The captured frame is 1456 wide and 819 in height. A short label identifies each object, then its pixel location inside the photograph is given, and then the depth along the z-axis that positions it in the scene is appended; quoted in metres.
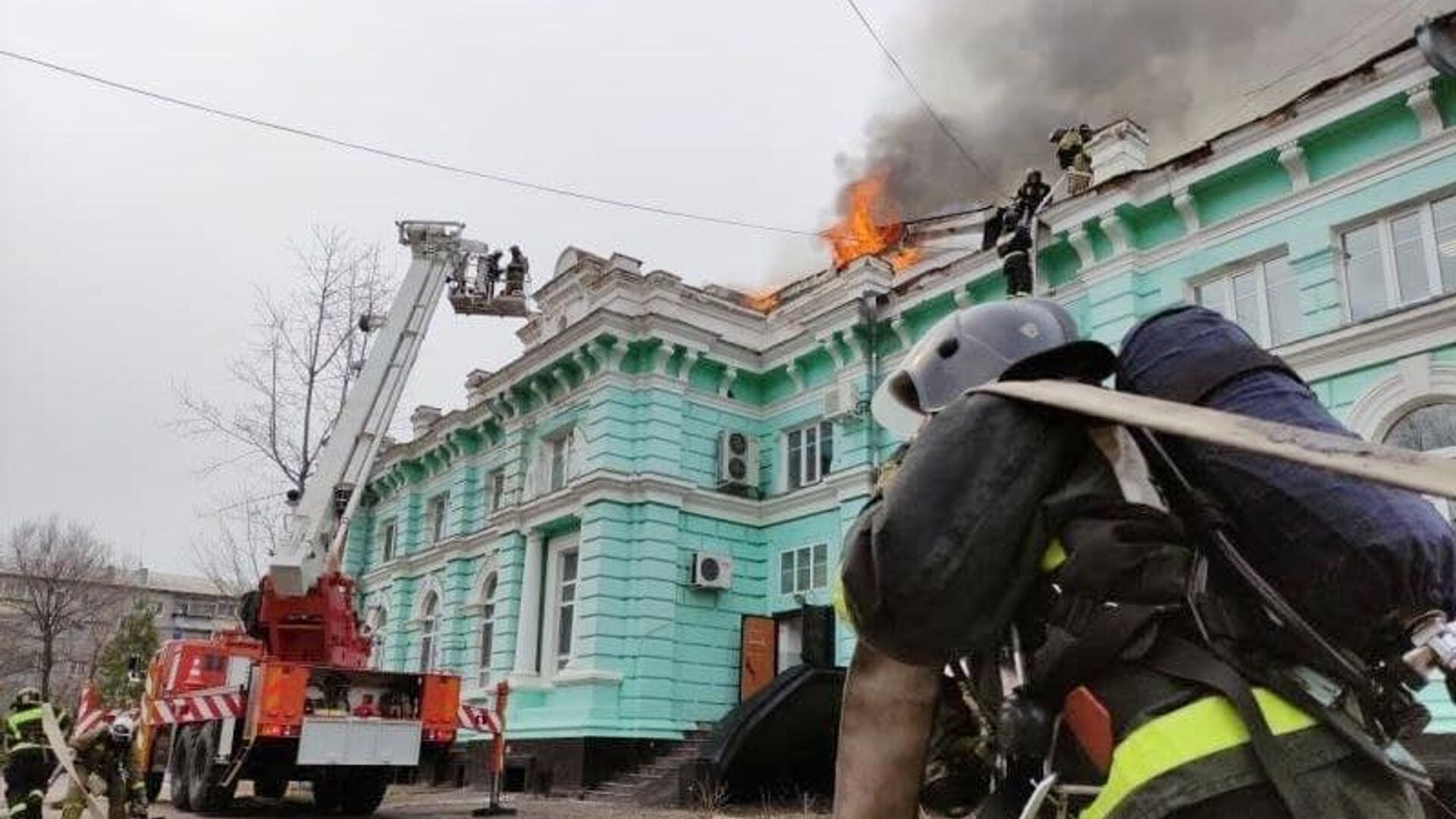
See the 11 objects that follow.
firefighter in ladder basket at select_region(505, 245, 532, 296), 17.09
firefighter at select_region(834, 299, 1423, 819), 1.26
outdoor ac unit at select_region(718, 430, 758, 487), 18.42
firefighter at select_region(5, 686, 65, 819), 9.84
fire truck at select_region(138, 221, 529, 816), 11.44
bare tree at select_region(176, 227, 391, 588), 22.84
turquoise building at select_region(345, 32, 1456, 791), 10.62
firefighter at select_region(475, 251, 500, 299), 16.91
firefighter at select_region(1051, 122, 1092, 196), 14.55
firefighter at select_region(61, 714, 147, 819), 10.05
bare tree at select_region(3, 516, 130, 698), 43.78
